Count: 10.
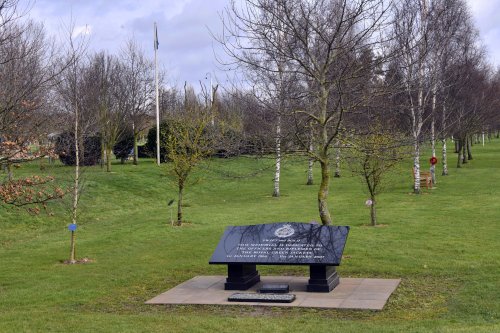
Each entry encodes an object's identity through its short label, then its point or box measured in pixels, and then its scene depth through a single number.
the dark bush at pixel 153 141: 47.47
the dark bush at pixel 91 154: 36.49
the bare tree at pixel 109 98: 37.88
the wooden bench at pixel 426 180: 34.41
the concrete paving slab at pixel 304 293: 10.29
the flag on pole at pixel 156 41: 46.36
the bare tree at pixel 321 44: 11.94
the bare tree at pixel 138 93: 46.80
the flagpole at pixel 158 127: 42.54
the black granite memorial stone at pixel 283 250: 11.13
